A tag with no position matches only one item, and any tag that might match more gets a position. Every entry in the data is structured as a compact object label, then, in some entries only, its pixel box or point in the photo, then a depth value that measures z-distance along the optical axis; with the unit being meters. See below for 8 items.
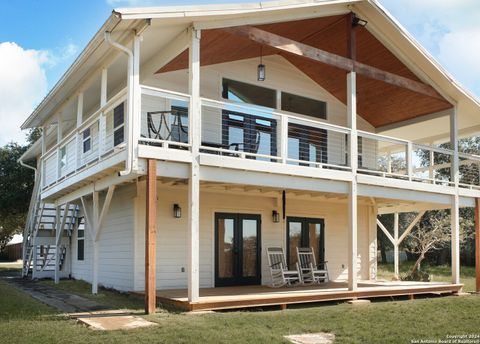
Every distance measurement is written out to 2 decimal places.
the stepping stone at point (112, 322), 7.42
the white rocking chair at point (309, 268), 13.52
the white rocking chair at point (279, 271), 12.77
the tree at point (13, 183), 24.77
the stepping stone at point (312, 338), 6.82
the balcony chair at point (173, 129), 10.45
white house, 9.42
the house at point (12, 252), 35.82
